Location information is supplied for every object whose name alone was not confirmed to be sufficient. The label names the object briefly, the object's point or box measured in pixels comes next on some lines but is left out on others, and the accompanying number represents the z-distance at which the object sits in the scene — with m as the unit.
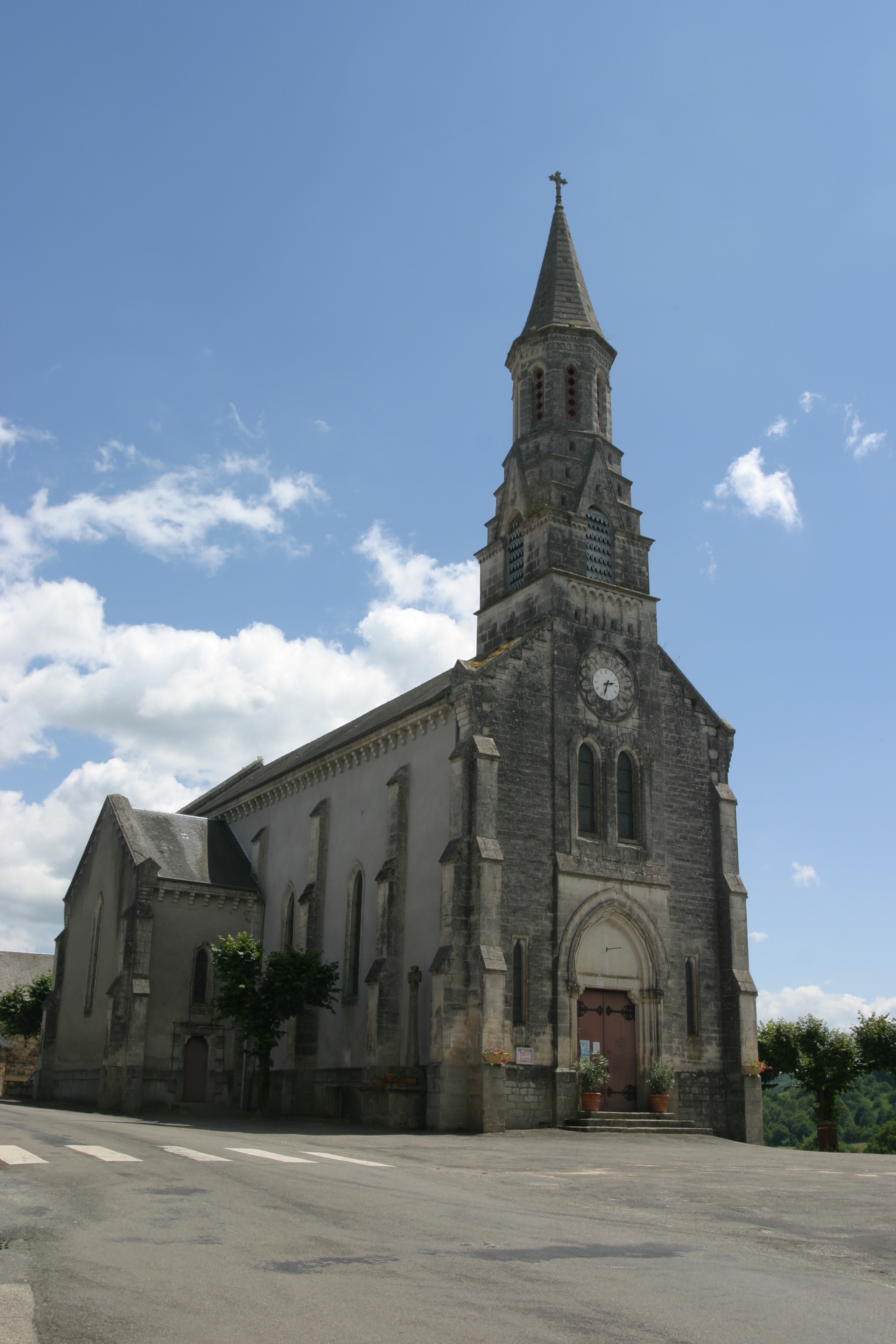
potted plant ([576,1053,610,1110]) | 27.64
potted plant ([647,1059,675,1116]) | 29.16
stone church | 27.80
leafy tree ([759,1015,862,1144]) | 39.31
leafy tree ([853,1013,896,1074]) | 39.34
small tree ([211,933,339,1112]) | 31.92
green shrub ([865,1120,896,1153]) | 53.60
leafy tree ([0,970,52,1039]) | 51.75
